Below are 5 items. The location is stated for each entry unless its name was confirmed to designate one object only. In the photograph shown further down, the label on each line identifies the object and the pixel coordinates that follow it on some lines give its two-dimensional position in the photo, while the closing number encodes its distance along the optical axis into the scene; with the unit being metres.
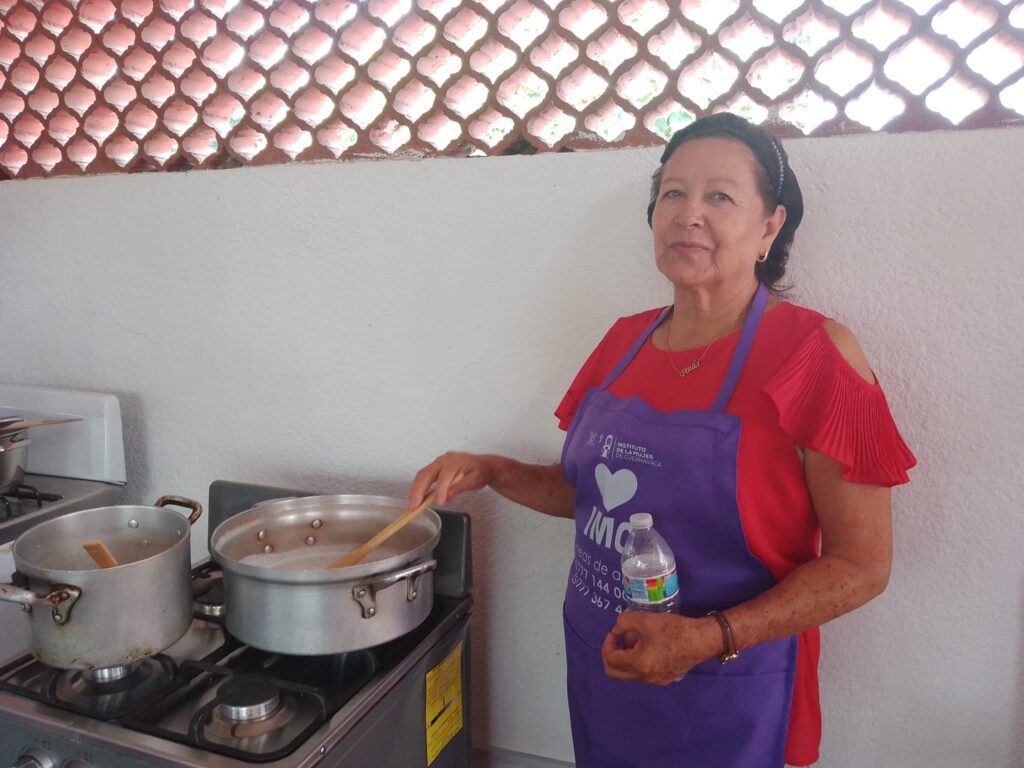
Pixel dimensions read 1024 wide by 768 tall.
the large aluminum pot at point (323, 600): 0.91
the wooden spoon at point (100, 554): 0.93
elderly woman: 0.85
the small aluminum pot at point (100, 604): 0.85
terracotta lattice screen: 1.09
